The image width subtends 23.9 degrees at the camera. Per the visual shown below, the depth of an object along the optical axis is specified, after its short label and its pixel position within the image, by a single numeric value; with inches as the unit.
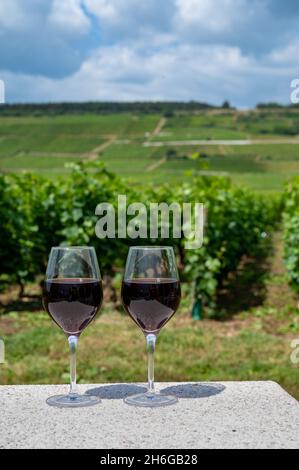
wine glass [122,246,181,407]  70.2
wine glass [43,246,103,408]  70.1
